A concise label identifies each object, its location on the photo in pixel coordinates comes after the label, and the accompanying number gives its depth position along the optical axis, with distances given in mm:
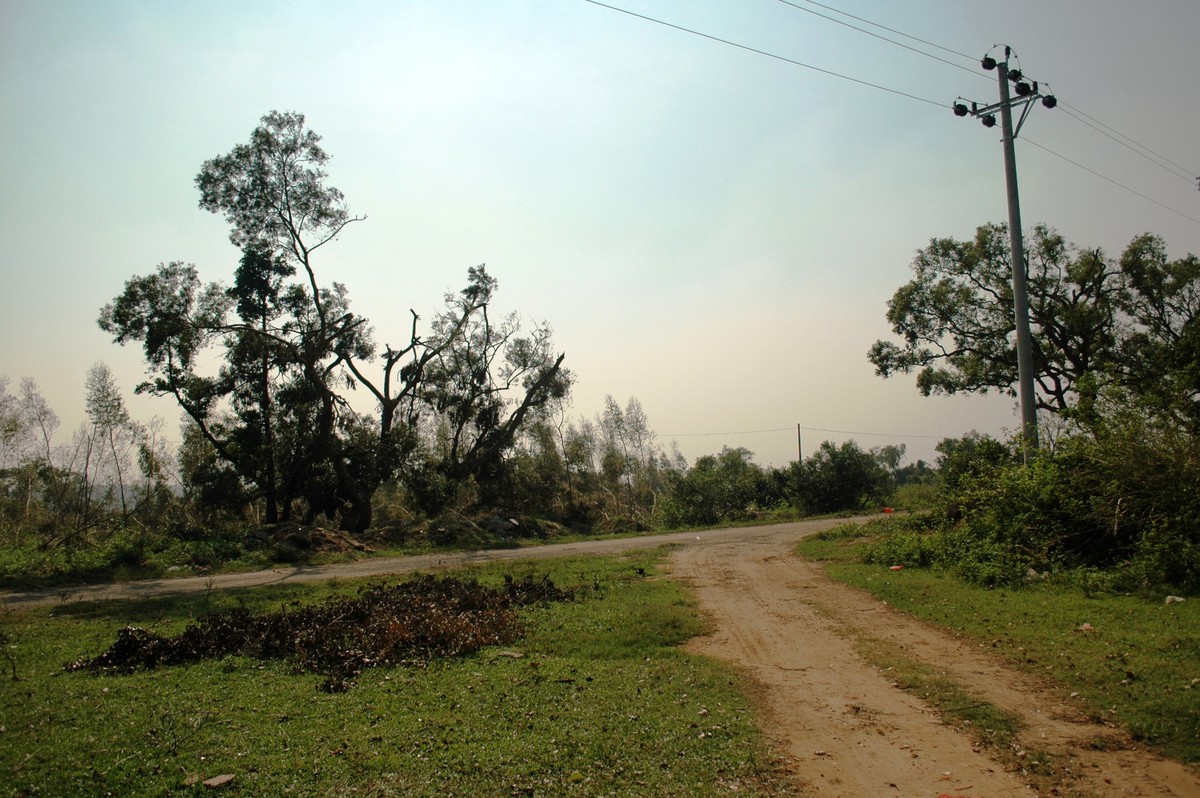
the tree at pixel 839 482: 37438
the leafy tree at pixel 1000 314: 26344
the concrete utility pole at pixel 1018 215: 15938
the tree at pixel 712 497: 37531
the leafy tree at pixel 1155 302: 25828
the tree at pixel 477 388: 34000
